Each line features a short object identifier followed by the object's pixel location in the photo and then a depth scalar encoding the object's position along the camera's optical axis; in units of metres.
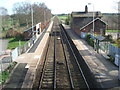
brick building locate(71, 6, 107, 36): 38.41
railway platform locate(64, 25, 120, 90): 11.98
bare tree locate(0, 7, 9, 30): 61.38
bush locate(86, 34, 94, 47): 26.90
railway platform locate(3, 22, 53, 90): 11.78
